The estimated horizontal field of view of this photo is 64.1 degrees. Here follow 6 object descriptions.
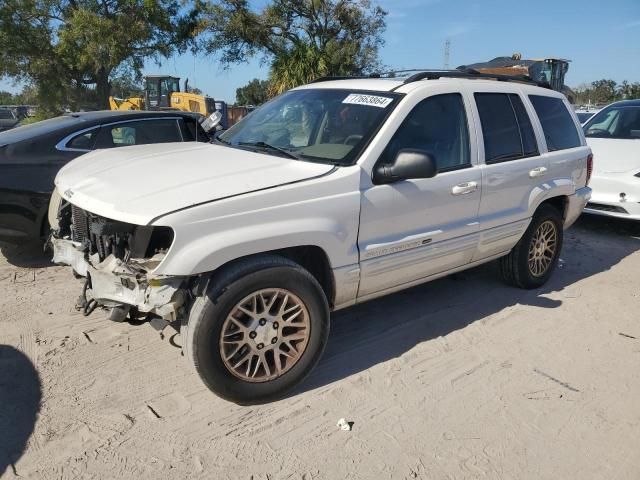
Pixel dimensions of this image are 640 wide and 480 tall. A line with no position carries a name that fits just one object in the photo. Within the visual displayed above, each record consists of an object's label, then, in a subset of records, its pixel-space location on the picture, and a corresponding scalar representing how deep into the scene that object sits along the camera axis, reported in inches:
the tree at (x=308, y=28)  846.5
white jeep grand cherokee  108.0
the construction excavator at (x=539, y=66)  642.7
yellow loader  711.1
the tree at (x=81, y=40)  815.1
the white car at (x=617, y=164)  271.1
